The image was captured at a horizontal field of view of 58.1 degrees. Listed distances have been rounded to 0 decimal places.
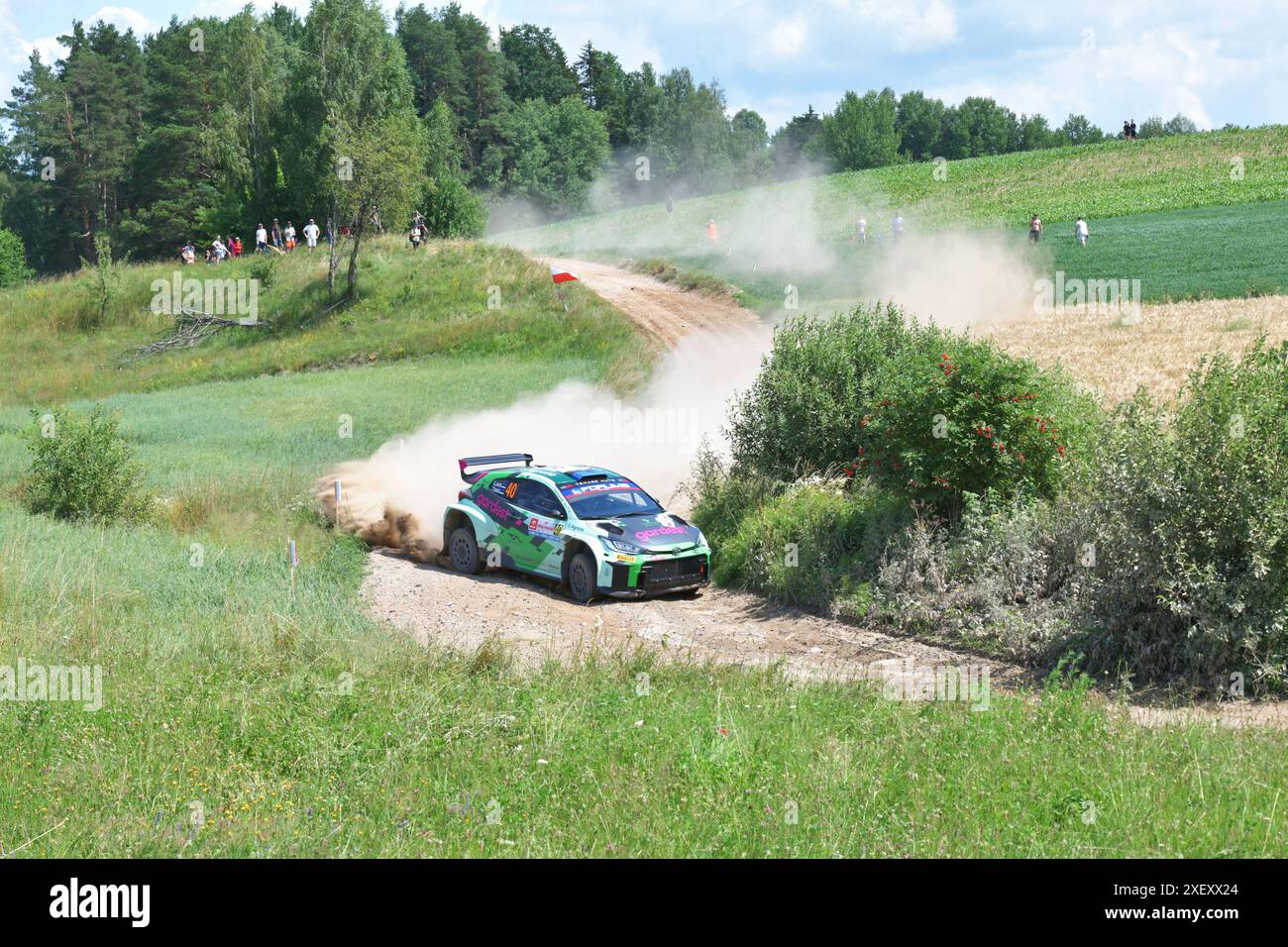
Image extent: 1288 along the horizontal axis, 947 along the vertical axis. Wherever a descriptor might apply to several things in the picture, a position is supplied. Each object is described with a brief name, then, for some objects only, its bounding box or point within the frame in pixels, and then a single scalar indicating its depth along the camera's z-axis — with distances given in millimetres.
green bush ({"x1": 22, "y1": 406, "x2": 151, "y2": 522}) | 21531
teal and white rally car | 17547
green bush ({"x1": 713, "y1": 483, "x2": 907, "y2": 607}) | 17734
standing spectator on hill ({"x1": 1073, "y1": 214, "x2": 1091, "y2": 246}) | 49156
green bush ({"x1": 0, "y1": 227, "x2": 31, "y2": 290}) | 83562
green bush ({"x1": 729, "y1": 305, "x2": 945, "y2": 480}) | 21109
